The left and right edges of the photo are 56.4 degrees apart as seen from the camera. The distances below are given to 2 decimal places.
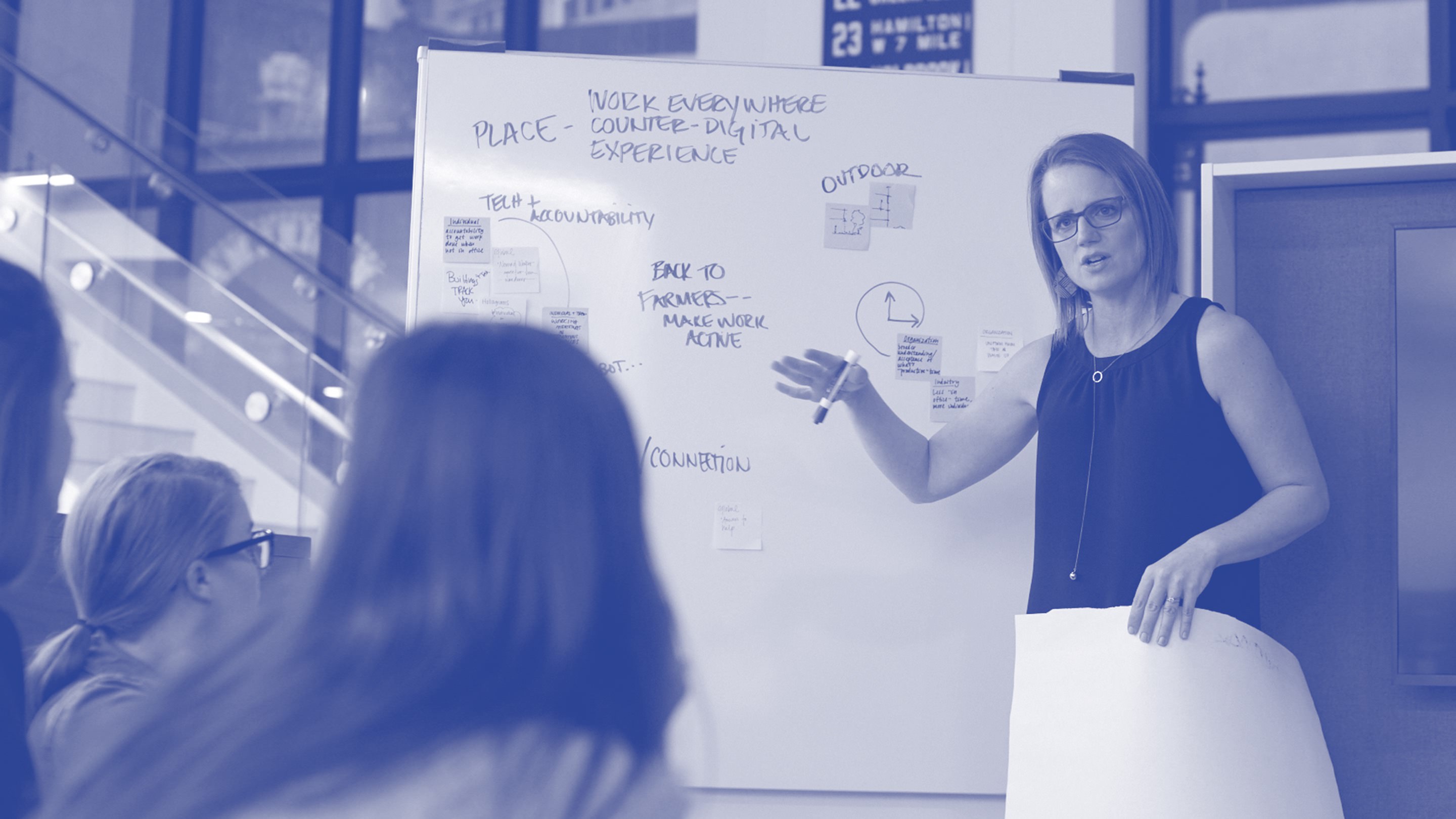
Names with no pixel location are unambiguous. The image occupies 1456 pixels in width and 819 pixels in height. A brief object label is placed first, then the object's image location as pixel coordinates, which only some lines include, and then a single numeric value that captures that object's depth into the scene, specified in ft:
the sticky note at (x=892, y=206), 8.30
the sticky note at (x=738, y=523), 8.10
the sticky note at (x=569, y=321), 8.19
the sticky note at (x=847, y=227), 8.27
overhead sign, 11.80
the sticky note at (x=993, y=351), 8.22
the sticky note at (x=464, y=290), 8.20
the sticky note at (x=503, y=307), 8.21
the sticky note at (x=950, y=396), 8.21
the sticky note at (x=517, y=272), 8.21
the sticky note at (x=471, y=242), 8.23
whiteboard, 8.02
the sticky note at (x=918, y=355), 8.22
